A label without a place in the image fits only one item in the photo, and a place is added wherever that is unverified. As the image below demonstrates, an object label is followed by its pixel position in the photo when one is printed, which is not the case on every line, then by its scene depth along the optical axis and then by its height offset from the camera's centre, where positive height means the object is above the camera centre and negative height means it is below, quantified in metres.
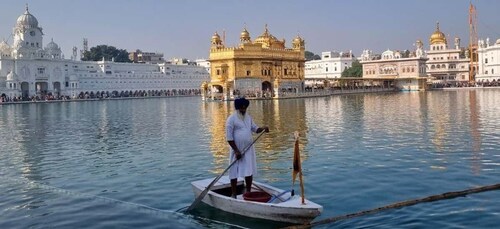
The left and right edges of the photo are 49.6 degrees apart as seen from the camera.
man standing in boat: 8.81 -0.70
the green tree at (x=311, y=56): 159.75 +12.61
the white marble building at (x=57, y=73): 83.06 +5.17
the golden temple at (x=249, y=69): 64.94 +3.68
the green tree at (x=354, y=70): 104.00 +5.08
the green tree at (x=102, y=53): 121.69 +11.24
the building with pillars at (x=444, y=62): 100.75 +6.02
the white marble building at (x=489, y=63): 92.03 +5.21
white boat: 7.96 -1.63
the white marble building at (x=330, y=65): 114.00 +6.98
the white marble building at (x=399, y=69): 88.53 +4.59
